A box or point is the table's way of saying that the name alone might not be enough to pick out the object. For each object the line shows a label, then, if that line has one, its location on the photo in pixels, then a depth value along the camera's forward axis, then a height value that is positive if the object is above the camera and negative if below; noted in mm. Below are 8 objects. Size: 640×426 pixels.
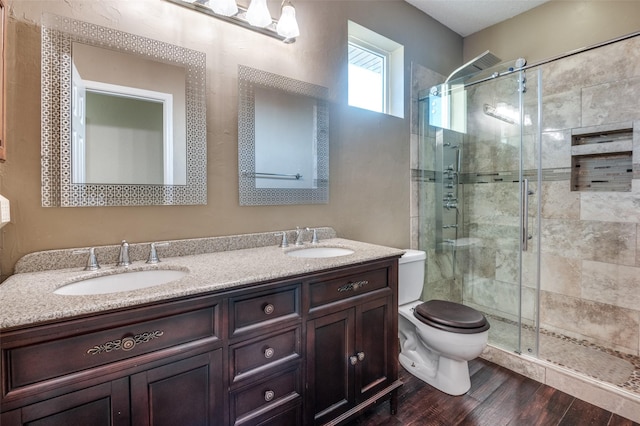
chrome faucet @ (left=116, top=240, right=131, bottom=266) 1232 -197
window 2240 +1050
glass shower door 2342 +174
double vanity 763 -417
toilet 1679 -730
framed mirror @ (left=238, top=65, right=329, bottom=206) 1618 +391
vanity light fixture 1429 +953
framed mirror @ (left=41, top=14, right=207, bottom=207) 1172 +379
